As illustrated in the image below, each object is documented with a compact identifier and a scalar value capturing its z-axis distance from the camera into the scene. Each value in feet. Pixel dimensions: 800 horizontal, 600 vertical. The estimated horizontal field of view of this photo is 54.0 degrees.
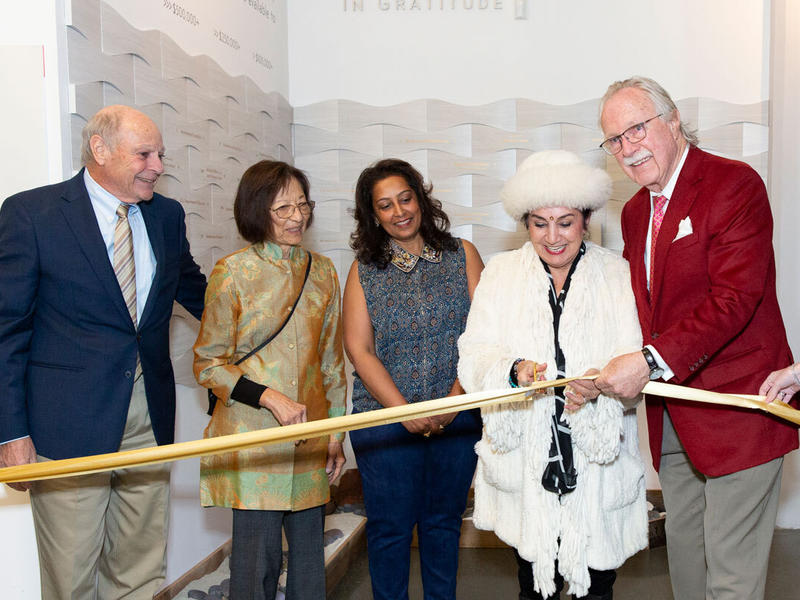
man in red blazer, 7.43
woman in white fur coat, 7.80
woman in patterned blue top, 9.24
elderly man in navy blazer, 7.34
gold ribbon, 6.94
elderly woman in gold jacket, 8.51
